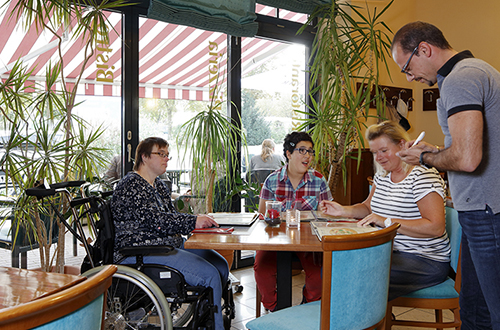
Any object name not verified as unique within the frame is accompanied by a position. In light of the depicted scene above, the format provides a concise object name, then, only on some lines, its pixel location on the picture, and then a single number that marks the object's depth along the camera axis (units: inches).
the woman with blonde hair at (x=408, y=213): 78.2
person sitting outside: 171.8
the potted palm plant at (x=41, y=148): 99.4
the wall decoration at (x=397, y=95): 194.9
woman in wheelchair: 84.4
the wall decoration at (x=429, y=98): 200.8
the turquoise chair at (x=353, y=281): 57.3
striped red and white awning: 120.8
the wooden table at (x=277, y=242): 70.5
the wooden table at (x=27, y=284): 45.8
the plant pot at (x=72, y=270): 112.3
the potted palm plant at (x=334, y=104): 149.6
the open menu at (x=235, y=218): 88.0
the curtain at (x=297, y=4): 166.1
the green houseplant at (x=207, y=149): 134.7
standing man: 57.4
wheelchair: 78.1
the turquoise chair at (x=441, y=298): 79.6
